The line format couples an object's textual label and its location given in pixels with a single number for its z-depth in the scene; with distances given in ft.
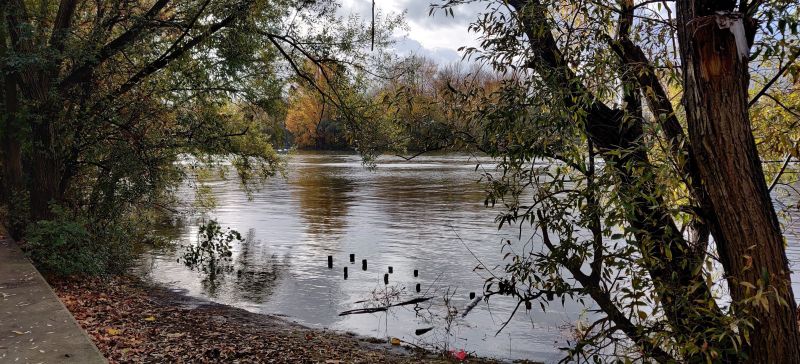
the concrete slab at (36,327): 17.11
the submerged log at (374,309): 42.43
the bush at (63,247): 33.45
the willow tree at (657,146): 14.11
